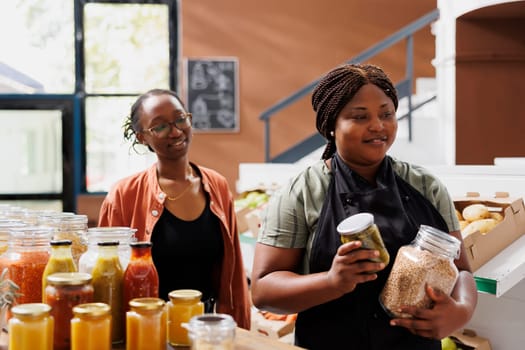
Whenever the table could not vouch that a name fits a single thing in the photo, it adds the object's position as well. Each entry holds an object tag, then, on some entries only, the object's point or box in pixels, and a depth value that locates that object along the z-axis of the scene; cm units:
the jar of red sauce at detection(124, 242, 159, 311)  153
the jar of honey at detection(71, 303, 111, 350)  137
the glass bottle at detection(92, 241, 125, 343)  154
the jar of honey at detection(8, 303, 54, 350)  135
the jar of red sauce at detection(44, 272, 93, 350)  145
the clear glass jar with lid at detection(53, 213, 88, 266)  185
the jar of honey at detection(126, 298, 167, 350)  142
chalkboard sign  738
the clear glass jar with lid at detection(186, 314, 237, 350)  124
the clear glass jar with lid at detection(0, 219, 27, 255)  184
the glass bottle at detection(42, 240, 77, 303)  155
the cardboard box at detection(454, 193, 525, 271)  244
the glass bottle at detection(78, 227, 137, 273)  159
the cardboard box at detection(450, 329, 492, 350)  260
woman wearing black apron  166
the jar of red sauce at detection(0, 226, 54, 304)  167
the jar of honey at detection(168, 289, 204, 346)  150
